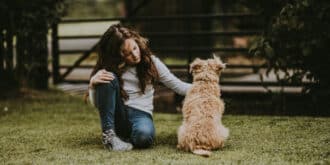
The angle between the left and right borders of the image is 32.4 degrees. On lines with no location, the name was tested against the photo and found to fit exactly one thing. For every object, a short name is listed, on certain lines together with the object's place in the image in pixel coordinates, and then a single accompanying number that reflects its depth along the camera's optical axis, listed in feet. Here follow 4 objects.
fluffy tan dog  14.73
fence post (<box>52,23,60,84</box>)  34.55
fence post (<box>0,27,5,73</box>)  28.62
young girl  15.72
